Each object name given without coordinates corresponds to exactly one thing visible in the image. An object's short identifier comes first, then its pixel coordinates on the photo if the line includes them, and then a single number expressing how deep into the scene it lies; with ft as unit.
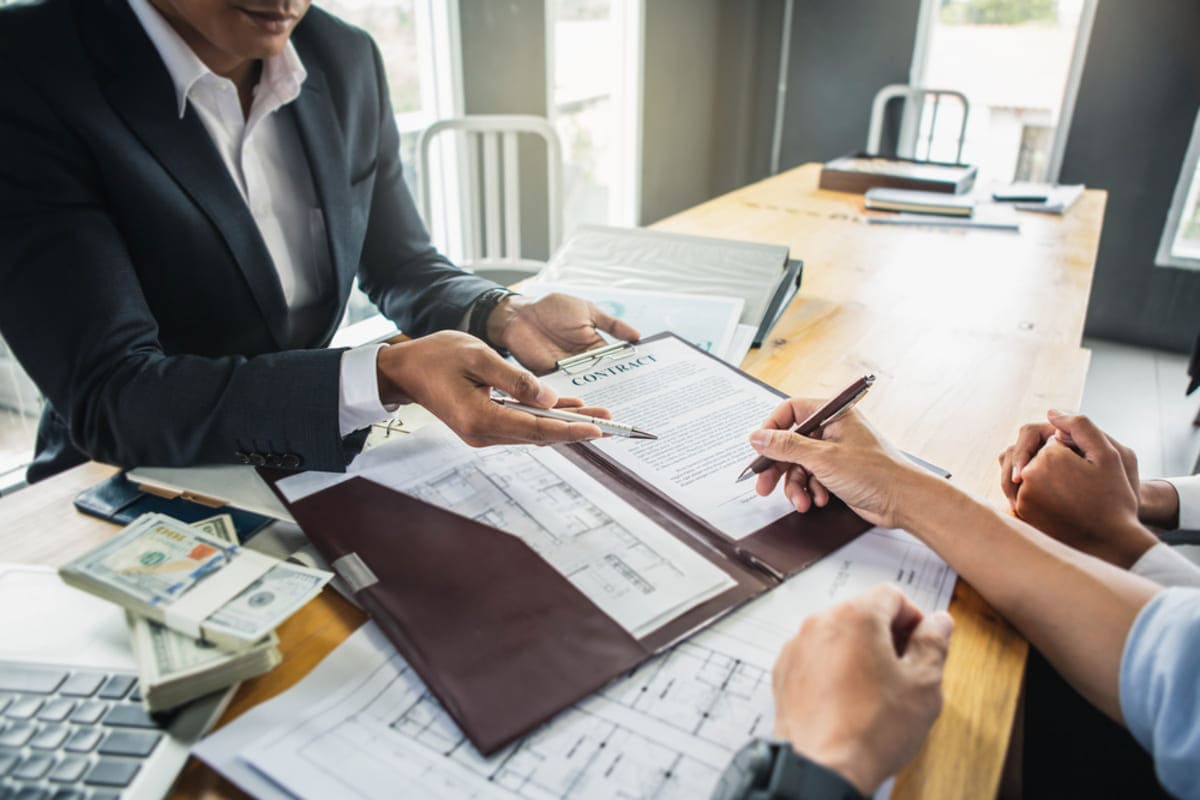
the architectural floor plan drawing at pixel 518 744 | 1.64
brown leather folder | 1.83
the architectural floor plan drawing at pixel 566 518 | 2.13
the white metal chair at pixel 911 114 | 10.57
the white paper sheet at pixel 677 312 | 3.92
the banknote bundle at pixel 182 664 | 1.73
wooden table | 1.93
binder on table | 4.45
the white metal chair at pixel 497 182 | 7.50
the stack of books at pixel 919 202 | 7.09
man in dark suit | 2.71
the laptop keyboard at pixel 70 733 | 1.60
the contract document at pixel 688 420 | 2.56
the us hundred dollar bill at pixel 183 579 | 1.85
